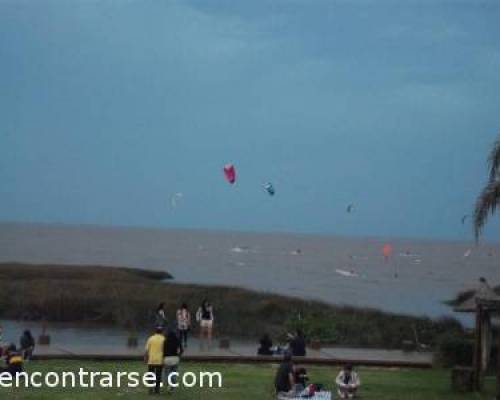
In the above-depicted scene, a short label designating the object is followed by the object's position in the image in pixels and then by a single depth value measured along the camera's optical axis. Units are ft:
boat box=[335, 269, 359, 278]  354.41
